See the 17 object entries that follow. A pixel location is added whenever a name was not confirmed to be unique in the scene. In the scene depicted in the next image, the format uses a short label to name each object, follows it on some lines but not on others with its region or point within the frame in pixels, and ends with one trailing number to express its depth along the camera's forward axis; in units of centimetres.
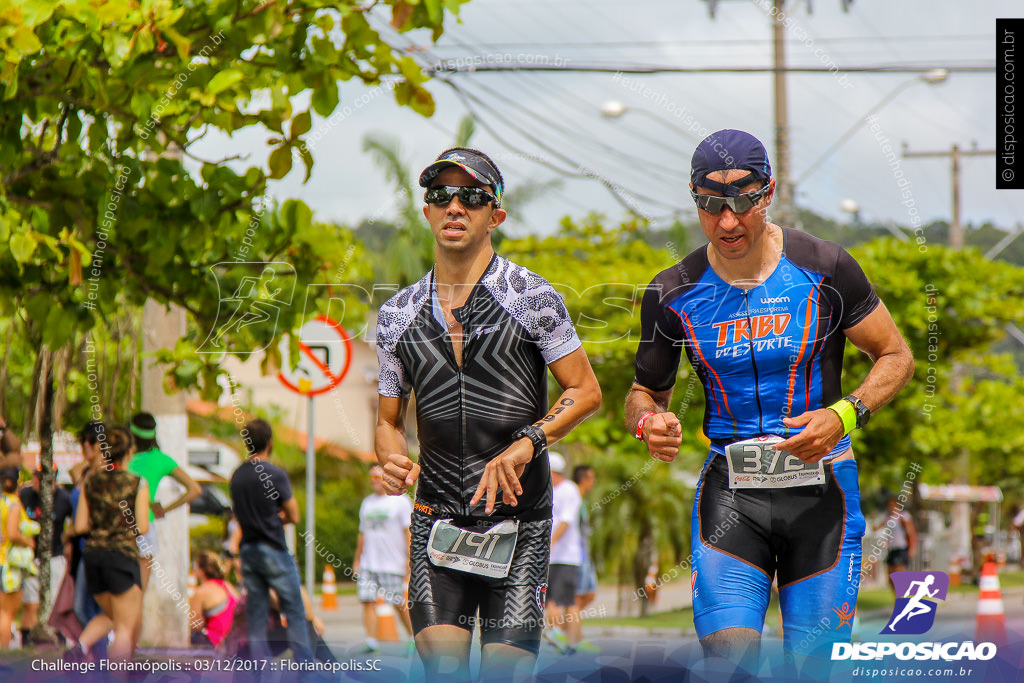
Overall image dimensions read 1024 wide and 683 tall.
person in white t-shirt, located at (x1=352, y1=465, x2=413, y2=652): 2023
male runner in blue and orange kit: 740
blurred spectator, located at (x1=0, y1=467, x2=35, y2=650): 1822
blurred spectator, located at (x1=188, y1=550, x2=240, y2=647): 1837
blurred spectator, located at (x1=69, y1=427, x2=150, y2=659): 1573
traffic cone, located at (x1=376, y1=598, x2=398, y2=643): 2130
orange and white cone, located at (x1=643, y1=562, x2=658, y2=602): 3516
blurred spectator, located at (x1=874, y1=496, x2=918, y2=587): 3561
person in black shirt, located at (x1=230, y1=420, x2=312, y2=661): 1627
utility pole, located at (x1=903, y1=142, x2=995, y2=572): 5053
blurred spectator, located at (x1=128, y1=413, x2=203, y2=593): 1711
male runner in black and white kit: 770
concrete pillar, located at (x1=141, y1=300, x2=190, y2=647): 2037
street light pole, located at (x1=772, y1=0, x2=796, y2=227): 2267
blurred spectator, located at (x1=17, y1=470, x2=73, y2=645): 1877
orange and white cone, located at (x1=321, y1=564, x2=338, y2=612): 2985
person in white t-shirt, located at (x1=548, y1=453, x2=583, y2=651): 1977
